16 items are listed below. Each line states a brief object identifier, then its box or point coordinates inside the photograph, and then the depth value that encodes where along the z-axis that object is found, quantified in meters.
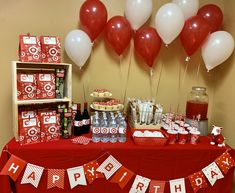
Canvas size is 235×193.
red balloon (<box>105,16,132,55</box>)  1.80
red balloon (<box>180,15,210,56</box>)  1.70
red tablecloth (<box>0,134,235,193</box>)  1.51
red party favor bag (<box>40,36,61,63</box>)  1.62
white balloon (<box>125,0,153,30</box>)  1.77
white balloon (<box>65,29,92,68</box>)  1.73
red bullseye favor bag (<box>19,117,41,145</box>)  1.53
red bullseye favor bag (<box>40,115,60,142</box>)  1.60
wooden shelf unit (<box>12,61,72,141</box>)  1.55
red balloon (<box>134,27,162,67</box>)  1.81
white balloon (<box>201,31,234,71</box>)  1.73
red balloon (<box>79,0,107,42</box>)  1.76
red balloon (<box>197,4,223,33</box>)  1.87
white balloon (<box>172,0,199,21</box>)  1.82
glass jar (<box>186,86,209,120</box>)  1.88
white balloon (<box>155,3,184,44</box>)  1.66
